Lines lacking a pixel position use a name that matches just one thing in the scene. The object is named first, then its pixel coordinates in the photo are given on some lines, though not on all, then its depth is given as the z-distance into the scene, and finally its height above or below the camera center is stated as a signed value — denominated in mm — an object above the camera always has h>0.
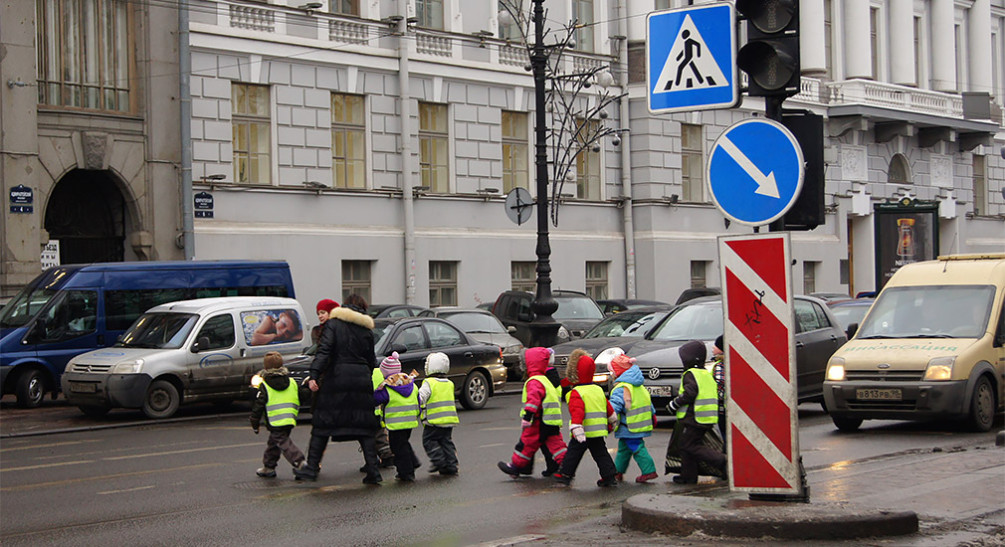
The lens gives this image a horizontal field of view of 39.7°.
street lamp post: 25766 +737
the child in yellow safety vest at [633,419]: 12438 -1291
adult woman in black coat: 12961 -1021
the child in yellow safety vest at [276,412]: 13352 -1258
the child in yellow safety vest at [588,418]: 12328 -1262
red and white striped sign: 9141 -616
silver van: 19906 -1064
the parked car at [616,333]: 21016 -937
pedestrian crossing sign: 9477 +1495
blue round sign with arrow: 9008 +666
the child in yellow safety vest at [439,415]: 13203 -1295
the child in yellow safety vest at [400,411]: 13016 -1240
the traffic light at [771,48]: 9180 +1496
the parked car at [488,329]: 25438 -943
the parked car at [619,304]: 31031 -651
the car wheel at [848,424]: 17109 -1889
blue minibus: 22062 -398
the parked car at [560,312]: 28859 -750
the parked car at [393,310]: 26766 -592
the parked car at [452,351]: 20078 -1072
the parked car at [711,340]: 17406 -889
